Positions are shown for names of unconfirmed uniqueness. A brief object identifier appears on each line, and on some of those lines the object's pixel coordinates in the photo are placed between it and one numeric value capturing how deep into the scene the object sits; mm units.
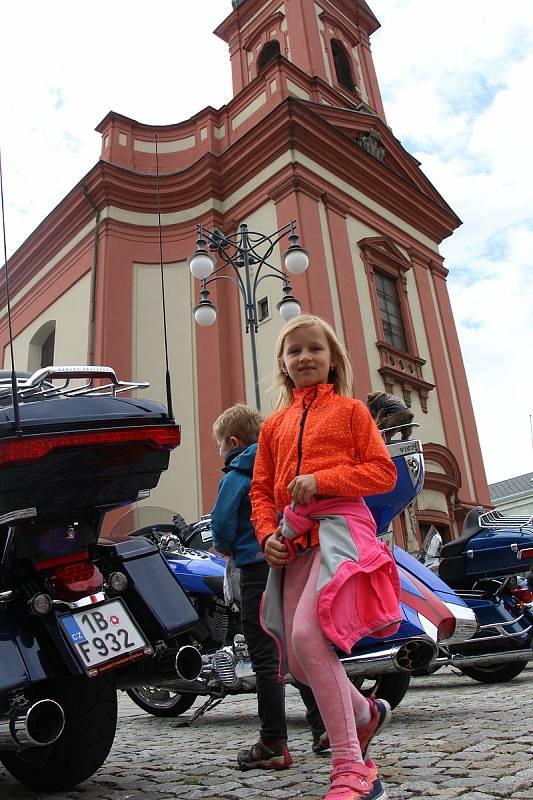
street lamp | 9547
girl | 1806
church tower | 19219
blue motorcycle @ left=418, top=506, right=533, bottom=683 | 4516
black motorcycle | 2023
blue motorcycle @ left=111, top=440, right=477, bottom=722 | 3053
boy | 2619
